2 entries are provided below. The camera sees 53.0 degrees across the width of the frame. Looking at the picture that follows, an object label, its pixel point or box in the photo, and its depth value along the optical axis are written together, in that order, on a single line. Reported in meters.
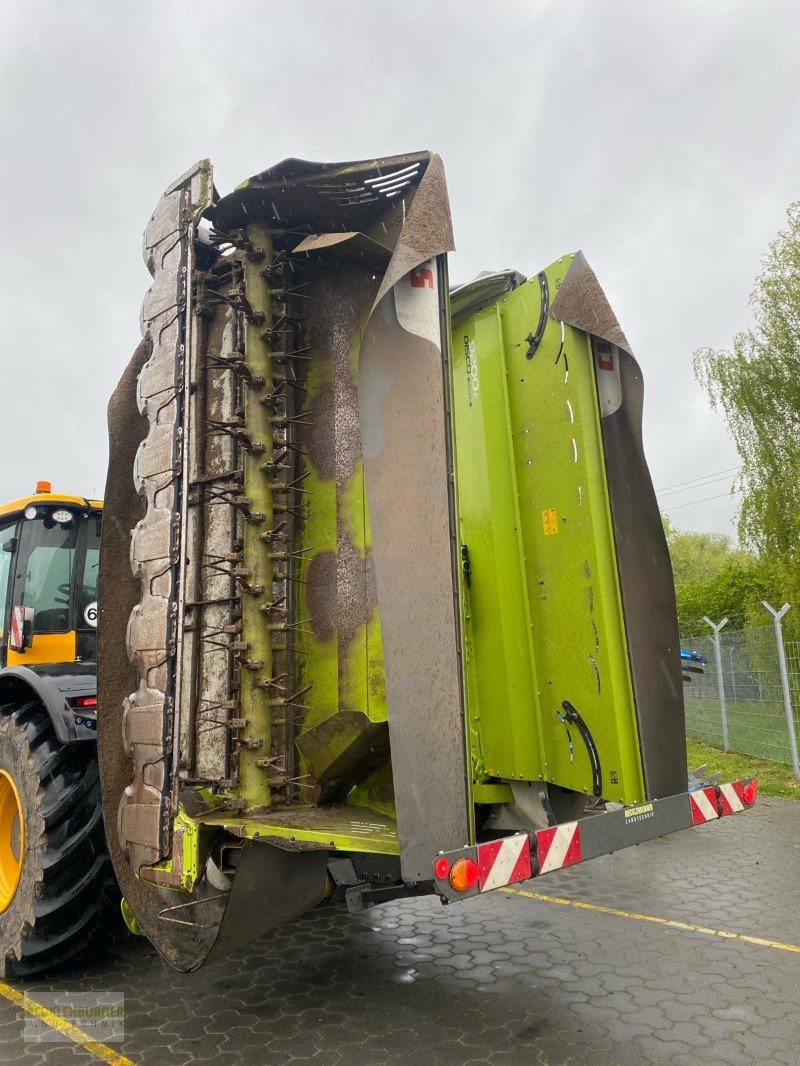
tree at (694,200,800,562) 14.74
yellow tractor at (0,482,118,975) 3.67
